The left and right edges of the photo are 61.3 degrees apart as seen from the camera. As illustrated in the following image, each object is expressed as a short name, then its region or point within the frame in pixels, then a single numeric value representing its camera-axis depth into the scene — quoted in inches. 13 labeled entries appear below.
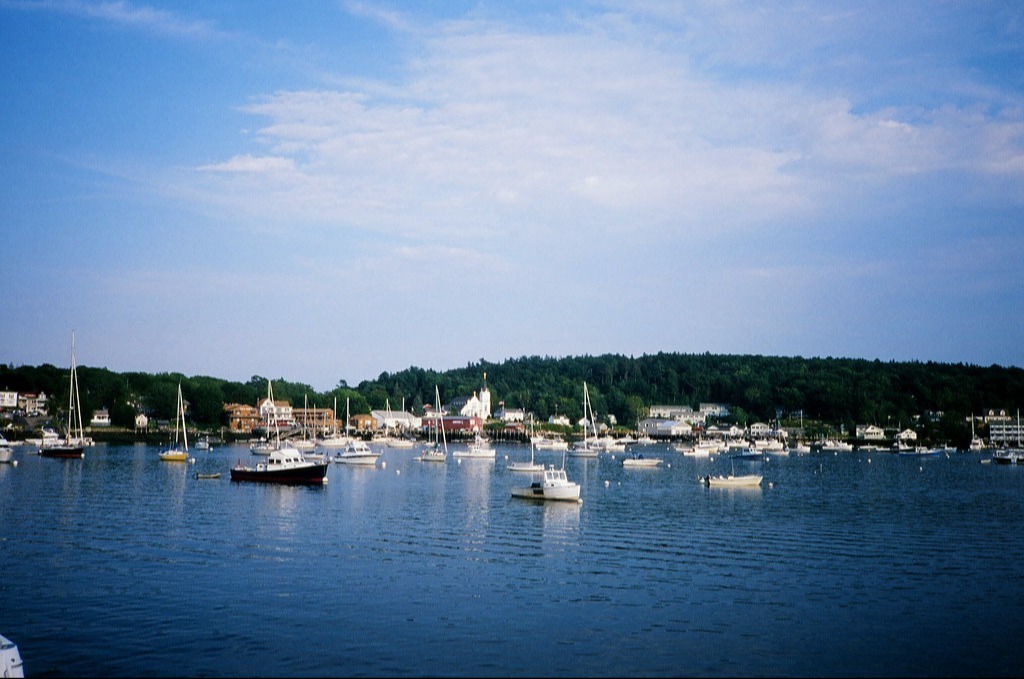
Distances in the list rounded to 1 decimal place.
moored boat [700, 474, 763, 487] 2773.1
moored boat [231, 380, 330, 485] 2655.0
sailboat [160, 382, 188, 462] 3644.2
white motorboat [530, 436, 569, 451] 5940.0
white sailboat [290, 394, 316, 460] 5030.8
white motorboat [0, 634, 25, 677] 623.5
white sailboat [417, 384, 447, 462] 4165.8
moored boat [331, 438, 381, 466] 3772.1
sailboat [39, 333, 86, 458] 3745.1
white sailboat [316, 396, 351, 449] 5738.2
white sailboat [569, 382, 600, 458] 4945.9
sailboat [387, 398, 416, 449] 6003.9
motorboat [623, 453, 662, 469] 3970.0
